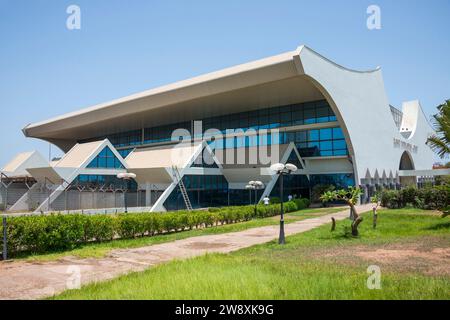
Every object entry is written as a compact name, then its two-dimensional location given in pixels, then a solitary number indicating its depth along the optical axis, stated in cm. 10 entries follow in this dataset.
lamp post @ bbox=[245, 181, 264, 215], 2695
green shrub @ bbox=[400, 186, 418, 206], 2841
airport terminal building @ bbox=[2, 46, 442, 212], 2934
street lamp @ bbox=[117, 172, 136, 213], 2609
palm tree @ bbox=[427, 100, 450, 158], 1641
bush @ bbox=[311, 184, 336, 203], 3538
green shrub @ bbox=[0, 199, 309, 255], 1219
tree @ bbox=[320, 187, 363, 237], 1480
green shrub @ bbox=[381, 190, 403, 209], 2930
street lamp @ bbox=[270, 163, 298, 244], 1571
